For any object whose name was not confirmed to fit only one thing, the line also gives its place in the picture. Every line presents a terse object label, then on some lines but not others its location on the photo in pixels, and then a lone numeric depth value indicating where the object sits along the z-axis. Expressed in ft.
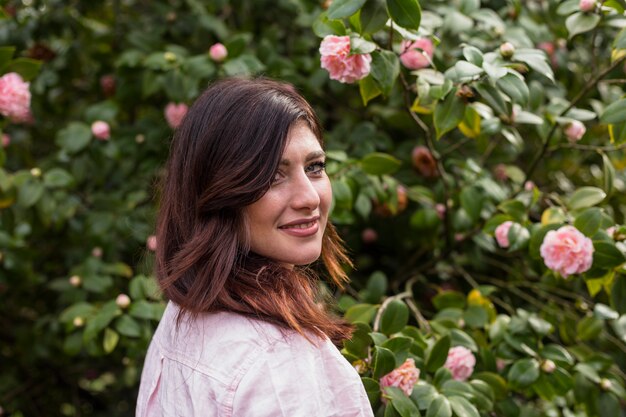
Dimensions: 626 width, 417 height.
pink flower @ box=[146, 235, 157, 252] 6.94
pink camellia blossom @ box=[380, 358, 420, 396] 5.15
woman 3.88
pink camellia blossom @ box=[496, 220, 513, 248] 6.36
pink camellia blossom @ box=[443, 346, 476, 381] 5.90
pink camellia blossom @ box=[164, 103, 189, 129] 7.98
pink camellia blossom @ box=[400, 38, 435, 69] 6.31
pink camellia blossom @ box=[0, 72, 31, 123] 6.90
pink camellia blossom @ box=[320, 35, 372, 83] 5.49
